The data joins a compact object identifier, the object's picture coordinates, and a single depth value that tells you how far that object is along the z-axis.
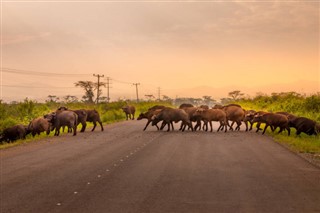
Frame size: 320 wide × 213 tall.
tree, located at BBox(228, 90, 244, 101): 151.05
